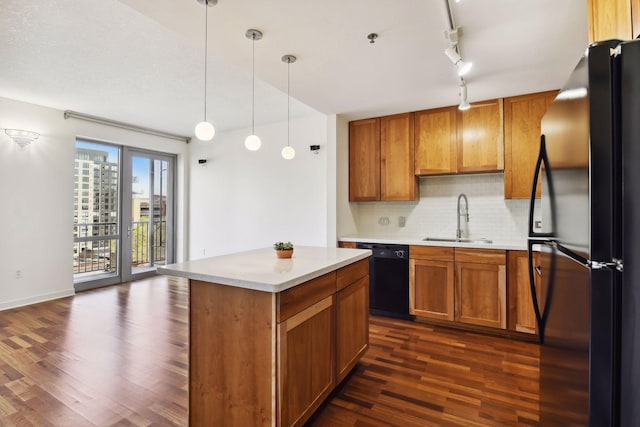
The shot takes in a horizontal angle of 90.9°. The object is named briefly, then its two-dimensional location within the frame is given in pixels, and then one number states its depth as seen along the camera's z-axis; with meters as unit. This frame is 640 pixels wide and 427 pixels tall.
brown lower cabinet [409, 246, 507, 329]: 3.18
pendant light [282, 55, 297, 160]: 2.51
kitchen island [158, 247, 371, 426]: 1.55
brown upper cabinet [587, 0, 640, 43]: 0.91
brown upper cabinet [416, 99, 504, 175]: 3.48
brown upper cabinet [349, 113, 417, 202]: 3.91
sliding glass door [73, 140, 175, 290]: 5.07
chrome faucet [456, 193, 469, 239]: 3.88
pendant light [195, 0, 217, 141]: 2.09
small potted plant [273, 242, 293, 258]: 2.22
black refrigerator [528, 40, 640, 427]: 0.82
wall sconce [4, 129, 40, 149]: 4.05
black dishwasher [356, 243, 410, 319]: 3.63
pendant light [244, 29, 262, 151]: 2.16
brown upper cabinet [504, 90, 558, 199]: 3.29
